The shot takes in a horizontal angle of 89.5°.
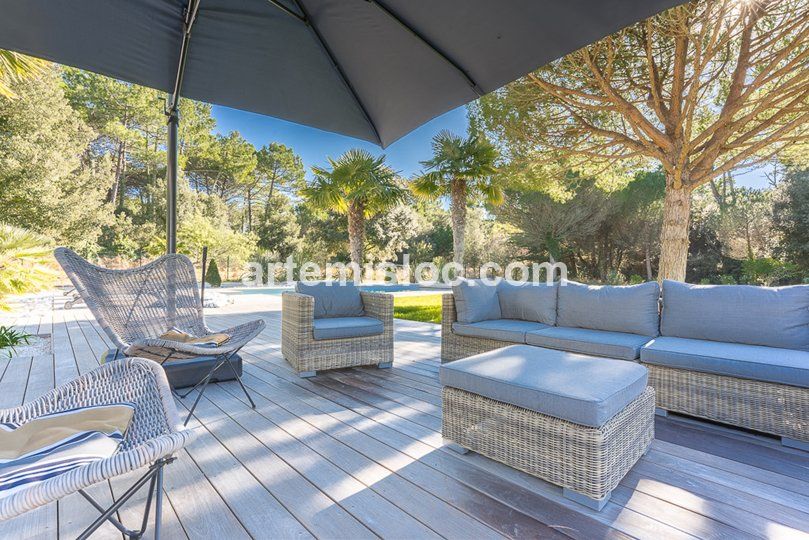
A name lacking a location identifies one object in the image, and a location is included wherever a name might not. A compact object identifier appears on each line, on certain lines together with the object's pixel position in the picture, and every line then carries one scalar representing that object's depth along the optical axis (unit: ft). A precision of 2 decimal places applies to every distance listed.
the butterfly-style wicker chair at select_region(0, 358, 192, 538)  2.80
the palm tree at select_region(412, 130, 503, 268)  27.43
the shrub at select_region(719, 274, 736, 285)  37.18
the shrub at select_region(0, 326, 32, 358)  12.66
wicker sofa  7.16
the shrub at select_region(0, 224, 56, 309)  13.44
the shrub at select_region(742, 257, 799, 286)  34.81
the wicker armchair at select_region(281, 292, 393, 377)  10.79
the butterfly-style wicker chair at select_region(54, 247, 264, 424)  7.86
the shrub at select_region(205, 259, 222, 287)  44.83
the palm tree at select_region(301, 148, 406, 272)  28.68
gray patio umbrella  5.49
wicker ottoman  5.31
